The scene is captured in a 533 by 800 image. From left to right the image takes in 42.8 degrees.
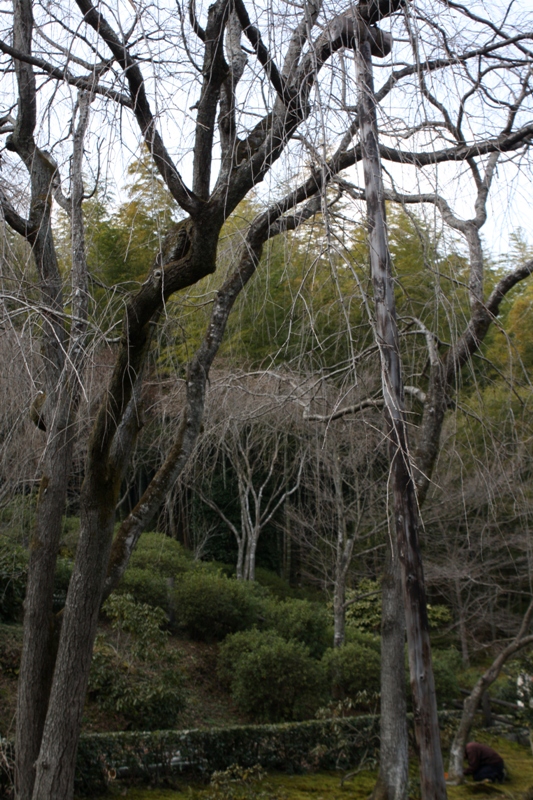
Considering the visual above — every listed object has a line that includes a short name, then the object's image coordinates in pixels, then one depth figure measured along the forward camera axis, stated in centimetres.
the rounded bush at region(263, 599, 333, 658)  1038
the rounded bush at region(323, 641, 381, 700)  969
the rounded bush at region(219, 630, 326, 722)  871
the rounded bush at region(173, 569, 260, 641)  1047
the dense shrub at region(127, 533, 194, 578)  1127
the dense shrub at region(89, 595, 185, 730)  735
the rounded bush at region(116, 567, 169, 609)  998
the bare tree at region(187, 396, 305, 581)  1315
